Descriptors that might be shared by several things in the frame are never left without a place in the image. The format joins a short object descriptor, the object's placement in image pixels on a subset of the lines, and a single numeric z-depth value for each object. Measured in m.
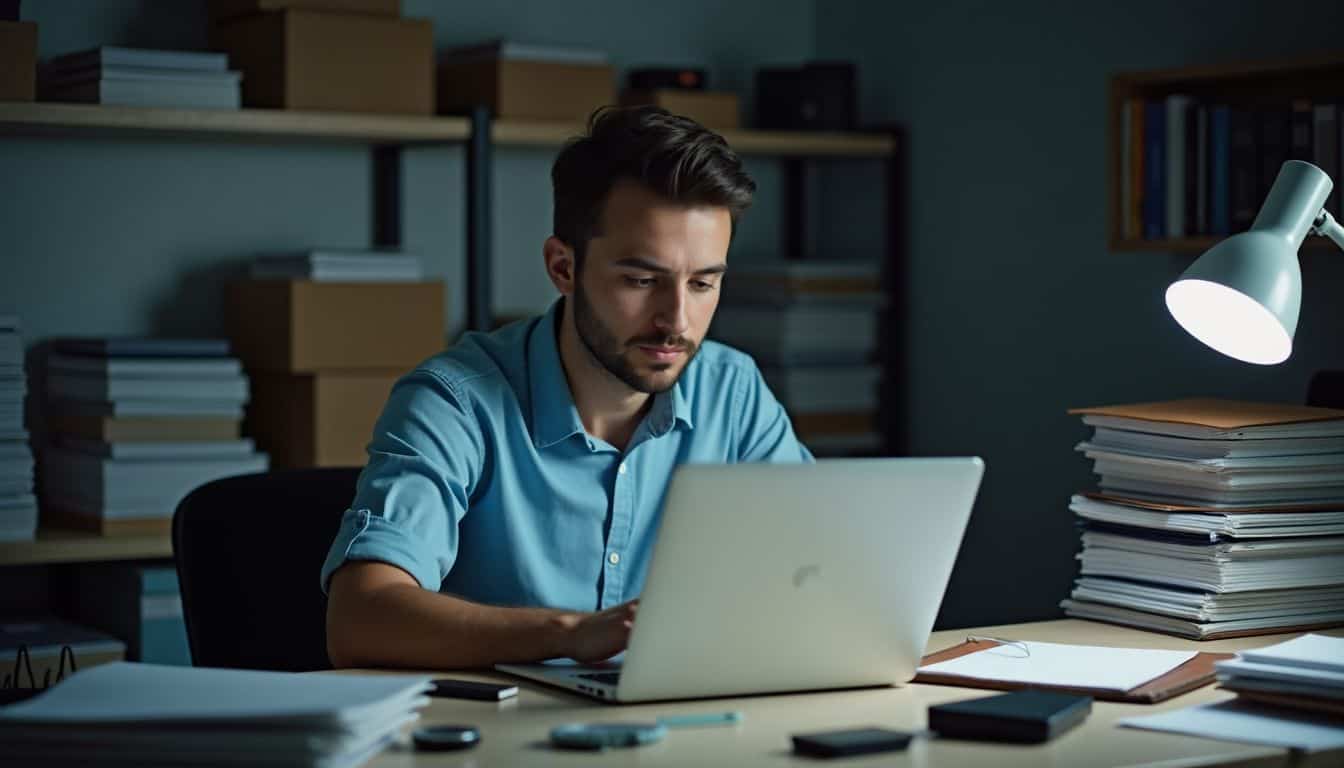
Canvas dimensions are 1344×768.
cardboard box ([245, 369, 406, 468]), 3.10
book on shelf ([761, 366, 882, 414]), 3.64
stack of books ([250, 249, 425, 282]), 3.12
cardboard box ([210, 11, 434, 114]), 3.08
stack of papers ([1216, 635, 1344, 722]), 1.56
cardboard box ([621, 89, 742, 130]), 3.53
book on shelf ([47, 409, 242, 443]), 2.98
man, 1.94
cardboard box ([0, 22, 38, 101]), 2.87
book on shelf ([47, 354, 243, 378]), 2.98
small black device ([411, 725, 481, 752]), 1.38
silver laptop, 1.48
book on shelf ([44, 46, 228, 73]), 2.94
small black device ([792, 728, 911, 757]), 1.39
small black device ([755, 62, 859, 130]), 3.69
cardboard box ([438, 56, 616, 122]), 3.29
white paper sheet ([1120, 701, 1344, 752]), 1.47
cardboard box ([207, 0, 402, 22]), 3.08
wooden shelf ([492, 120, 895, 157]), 3.28
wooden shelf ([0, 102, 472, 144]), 2.89
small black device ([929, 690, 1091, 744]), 1.45
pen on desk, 1.48
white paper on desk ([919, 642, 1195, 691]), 1.68
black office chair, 2.02
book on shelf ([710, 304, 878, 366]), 3.63
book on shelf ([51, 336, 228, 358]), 2.99
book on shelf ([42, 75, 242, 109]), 2.95
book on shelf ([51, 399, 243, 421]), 2.99
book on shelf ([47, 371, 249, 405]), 2.98
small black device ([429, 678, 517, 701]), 1.58
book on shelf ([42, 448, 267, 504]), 2.97
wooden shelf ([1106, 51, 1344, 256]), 2.80
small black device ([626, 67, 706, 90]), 3.56
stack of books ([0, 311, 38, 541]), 2.91
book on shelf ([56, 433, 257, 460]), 2.97
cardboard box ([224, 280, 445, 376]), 3.09
